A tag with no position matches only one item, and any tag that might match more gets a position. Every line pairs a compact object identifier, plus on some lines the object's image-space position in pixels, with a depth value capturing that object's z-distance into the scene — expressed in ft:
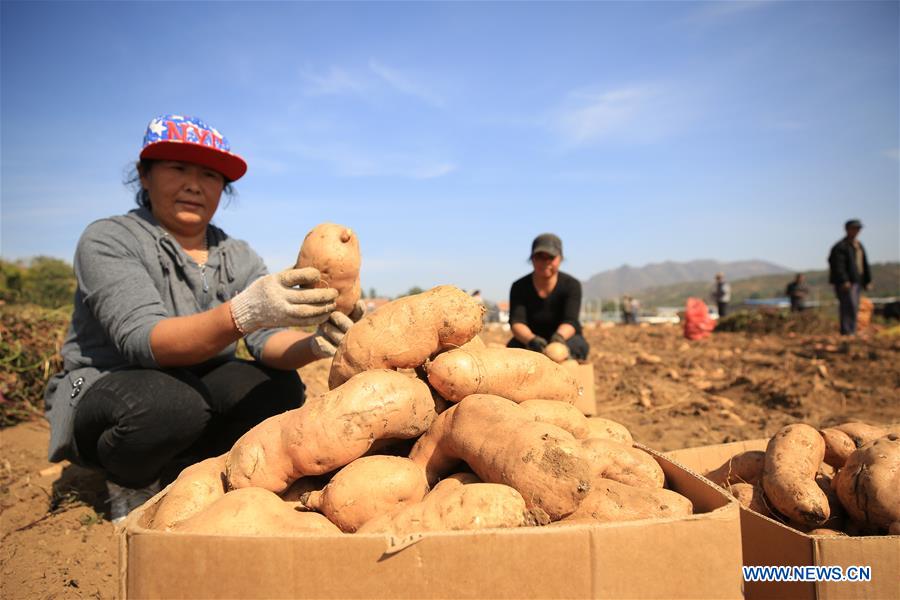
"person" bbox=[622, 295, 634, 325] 70.18
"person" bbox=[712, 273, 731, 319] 57.52
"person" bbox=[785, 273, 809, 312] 51.85
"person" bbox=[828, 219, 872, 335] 32.37
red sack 42.60
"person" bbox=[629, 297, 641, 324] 70.85
